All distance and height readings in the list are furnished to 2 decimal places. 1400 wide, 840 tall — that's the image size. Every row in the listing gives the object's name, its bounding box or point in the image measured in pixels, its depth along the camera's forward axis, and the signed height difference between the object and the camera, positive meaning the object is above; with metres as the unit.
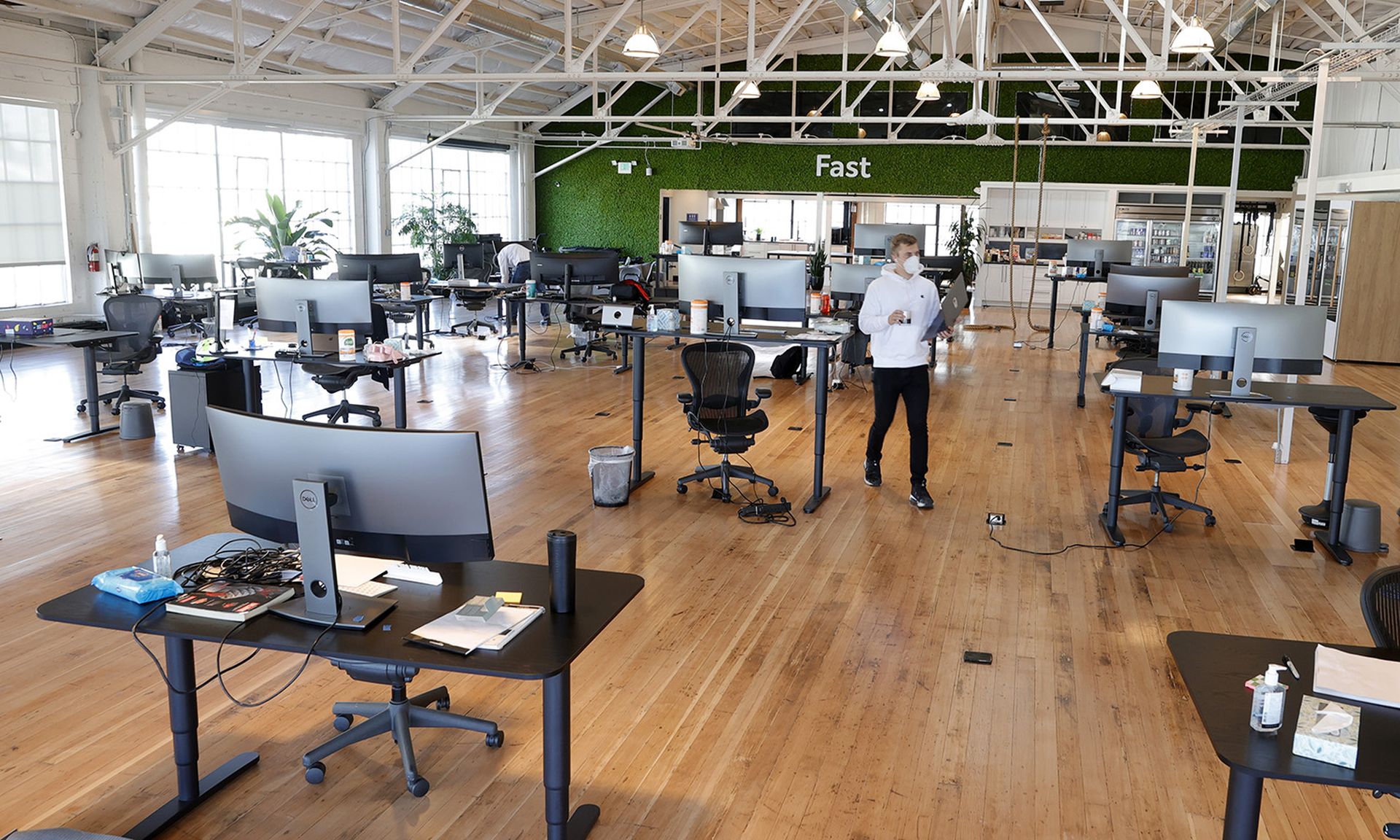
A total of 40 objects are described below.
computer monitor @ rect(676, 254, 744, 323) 6.51 -0.14
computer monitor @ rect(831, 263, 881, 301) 10.48 -0.20
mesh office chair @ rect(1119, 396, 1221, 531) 5.91 -0.98
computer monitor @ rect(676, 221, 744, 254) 12.23 +0.29
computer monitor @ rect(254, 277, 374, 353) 7.02 -0.34
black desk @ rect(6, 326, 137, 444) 7.61 -0.66
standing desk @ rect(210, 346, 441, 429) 6.84 -0.69
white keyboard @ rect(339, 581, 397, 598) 2.75 -0.85
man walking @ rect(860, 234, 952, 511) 6.19 -0.38
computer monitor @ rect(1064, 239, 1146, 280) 12.71 +0.10
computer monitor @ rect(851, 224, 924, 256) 12.93 +0.24
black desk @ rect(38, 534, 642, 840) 2.41 -0.87
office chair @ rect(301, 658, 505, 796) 3.15 -1.43
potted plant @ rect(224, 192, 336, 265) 14.36 +0.29
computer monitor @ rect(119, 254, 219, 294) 11.48 -0.21
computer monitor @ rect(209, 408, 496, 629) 2.50 -0.56
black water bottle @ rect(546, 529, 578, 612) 2.64 -0.75
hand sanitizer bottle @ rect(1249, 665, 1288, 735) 2.10 -0.84
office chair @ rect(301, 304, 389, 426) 7.29 -0.88
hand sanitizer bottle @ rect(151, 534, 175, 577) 2.83 -0.81
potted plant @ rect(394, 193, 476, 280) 17.97 +0.45
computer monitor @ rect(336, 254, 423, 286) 10.24 -0.14
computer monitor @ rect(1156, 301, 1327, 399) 5.58 -0.38
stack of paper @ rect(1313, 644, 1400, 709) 2.27 -0.87
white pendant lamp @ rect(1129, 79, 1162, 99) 11.19 +1.79
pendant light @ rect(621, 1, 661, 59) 8.58 +1.66
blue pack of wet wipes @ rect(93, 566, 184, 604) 2.64 -0.81
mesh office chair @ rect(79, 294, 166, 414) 8.37 -0.59
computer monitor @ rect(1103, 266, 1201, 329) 8.59 -0.22
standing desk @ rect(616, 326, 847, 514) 6.26 -0.74
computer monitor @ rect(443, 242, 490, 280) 13.16 -0.04
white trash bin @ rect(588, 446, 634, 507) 6.21 -1.23
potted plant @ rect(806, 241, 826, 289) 12.26 -0.12
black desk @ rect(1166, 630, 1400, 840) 1.98 -0.90
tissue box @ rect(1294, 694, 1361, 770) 2.02 -0.87
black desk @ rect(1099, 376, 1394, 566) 5.55 -0.70
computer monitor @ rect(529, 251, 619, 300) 11.05 -0.14
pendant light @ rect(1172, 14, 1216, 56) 7.82 +1.60
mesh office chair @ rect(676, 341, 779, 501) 6.22 -0.84
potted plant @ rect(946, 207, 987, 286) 15.35 +0.23
